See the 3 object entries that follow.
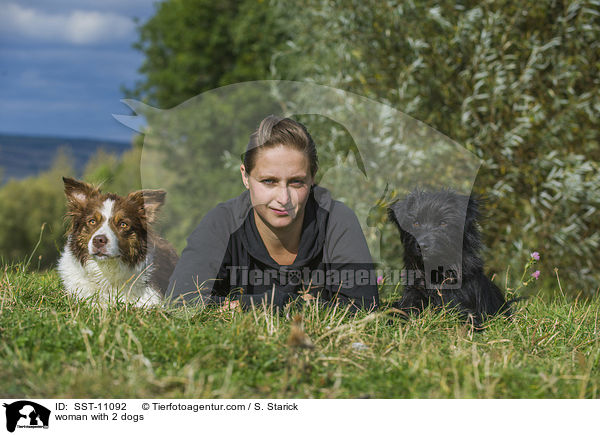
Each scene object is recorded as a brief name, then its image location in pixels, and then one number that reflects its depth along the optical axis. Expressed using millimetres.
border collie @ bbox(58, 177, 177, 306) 3570
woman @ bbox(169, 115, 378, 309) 3818
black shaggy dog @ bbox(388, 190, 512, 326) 3977
